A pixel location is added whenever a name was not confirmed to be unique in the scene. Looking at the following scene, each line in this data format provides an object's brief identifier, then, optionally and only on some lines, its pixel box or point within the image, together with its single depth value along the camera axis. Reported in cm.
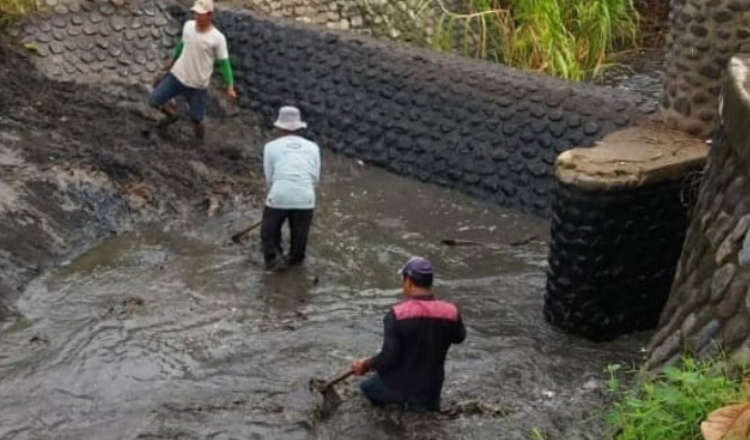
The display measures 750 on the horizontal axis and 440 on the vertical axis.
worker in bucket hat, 891
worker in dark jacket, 651
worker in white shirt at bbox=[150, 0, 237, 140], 1130
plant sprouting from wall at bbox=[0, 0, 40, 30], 1243
